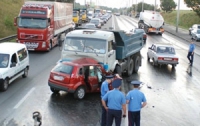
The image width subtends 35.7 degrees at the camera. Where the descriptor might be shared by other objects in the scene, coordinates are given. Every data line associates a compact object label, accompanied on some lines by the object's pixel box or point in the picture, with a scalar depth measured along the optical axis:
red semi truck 24.16
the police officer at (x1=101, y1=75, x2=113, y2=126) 9.37
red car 12.58
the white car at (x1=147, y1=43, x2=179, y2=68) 20.98
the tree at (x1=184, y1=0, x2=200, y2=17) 59.31
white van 13.80
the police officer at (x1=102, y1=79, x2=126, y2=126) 8.16
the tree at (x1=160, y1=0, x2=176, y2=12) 103.81
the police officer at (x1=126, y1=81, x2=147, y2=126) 8.52
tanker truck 47.50
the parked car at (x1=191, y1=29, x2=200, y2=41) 42.27
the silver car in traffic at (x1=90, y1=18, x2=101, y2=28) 50.50
